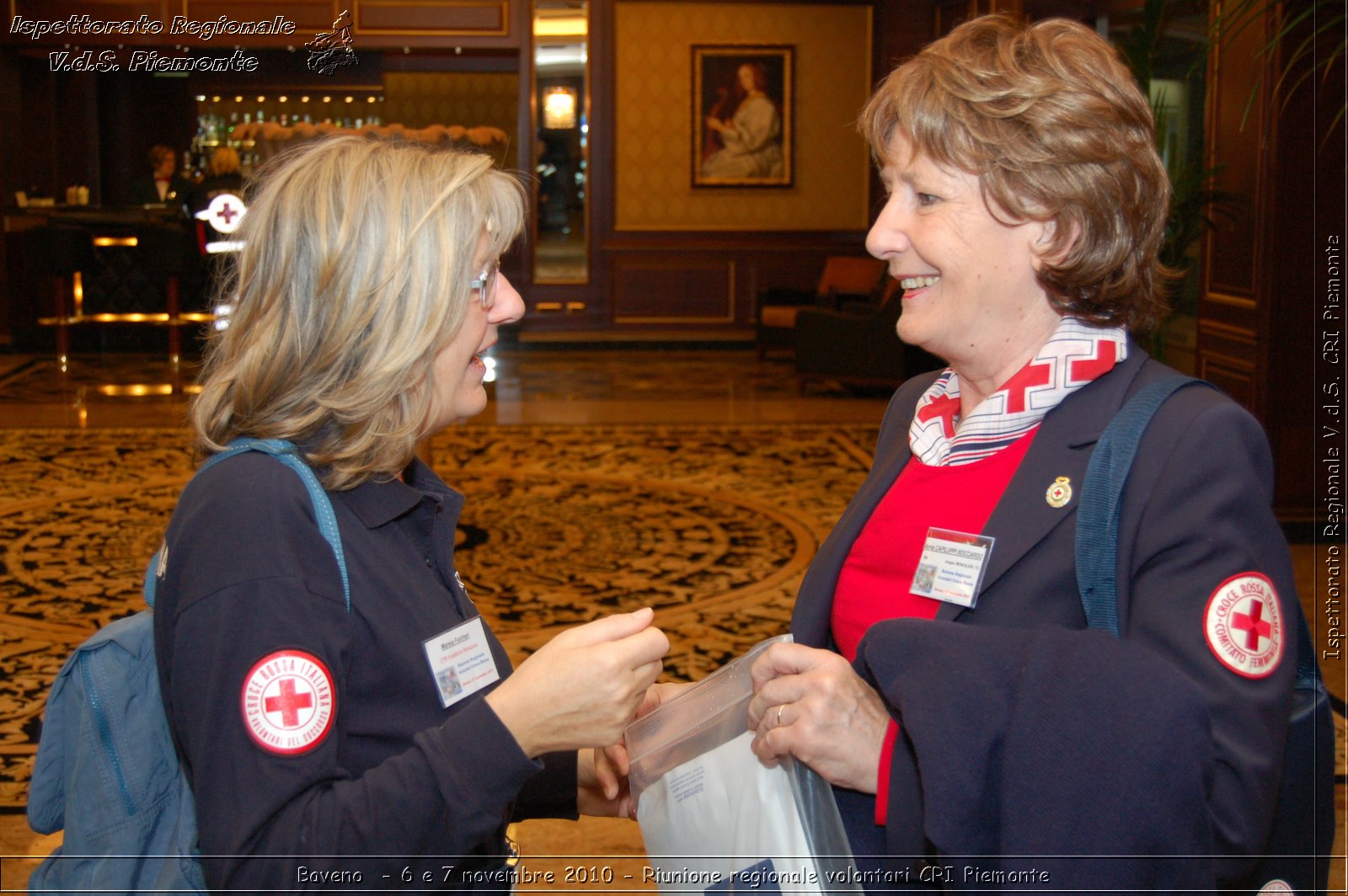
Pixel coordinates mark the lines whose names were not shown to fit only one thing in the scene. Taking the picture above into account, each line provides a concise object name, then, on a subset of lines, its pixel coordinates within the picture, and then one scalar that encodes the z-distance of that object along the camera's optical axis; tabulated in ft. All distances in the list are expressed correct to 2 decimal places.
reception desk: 38.42
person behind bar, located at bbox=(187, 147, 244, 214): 38.65
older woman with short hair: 3.79
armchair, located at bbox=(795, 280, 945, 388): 32.78
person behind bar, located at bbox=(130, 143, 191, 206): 42.73
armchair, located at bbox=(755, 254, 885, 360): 39.73
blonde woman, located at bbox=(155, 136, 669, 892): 3.99
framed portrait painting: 44.09
